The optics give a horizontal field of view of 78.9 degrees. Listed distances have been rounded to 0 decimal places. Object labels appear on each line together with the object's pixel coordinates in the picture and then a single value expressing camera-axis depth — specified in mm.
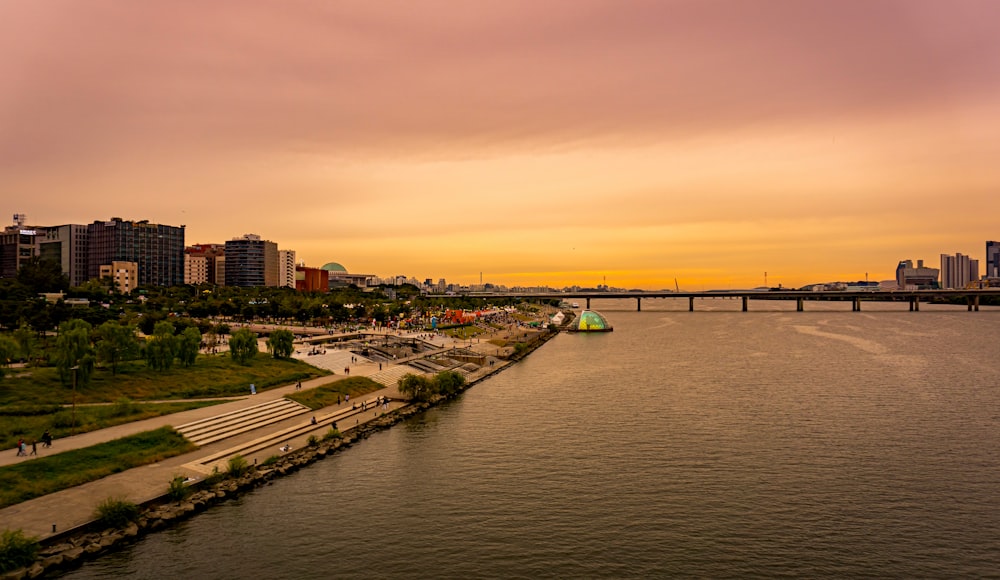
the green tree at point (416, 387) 66188
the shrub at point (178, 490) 34188
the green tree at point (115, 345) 54844
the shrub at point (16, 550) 25969
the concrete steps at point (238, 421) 44125
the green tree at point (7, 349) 47750
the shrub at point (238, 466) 38156
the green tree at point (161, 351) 58469
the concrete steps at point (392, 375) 73688
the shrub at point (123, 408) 46000
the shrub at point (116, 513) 30594
